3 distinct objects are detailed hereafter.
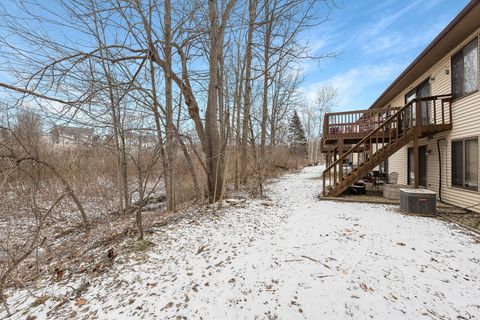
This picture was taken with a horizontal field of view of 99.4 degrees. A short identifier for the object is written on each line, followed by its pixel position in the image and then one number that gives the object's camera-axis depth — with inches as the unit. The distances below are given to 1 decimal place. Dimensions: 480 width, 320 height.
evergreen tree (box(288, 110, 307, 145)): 1567.1
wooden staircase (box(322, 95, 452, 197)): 236.1
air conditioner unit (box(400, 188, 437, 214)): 192.4
